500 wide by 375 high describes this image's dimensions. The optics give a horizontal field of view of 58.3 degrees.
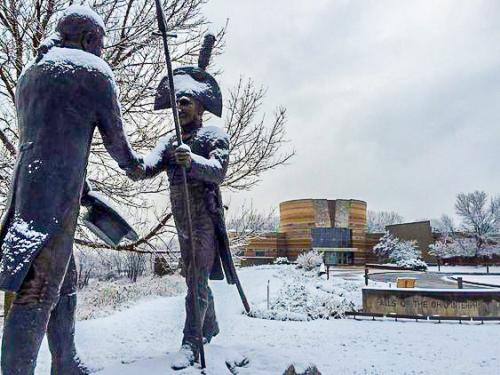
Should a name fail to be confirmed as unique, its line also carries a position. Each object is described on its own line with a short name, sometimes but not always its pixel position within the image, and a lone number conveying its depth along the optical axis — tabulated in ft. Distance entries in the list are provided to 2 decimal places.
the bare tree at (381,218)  289.86
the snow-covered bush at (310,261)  89.30
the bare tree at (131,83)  21.63
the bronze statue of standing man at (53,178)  7.09
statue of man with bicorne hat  11.66
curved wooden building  161.99
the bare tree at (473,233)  148.56
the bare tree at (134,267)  103.60
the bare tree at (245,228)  30.58
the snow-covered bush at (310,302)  46.34
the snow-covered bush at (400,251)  120.78
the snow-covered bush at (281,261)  119.68
